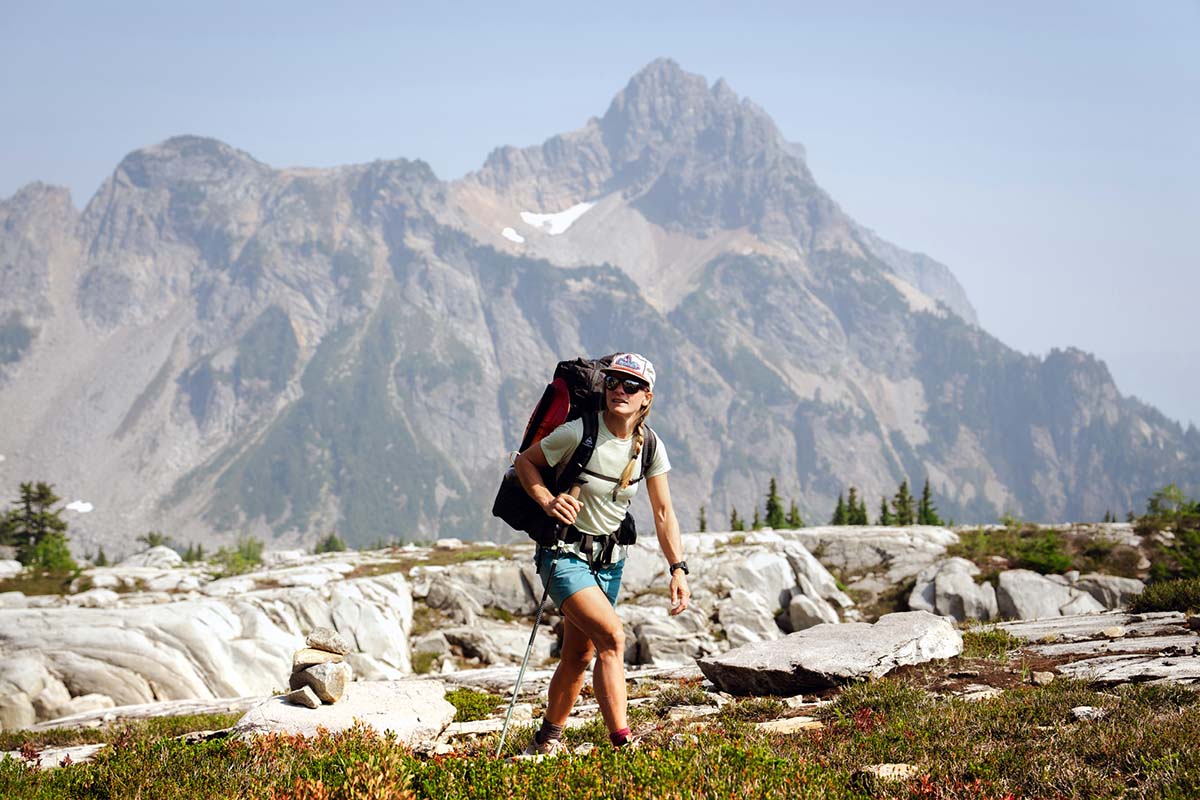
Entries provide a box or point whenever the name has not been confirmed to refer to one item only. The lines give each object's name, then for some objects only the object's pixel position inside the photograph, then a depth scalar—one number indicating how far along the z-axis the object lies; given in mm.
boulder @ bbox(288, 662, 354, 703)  11867
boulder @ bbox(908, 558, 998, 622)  35406
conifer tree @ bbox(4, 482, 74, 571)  69500
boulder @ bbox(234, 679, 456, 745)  10578
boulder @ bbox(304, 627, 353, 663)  12789
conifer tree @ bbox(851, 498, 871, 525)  81856
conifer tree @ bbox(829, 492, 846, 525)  94188
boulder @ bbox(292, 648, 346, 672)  12141
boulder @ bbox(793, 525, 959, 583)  42156
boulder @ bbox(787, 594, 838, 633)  34594
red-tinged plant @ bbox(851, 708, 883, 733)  9150
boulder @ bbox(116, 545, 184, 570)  60412
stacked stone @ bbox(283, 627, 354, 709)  11719
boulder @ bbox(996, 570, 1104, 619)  34469
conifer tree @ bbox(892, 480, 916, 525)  77806
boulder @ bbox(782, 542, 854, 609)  38656
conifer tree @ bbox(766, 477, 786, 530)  81938
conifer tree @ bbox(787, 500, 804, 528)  78225
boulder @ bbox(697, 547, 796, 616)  37812
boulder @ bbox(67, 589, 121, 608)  30419
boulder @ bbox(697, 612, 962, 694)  12375
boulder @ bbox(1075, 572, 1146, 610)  34875
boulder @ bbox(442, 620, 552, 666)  30672
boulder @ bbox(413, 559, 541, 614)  37562
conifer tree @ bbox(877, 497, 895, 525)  76300
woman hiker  7828
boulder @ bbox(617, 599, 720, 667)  28484
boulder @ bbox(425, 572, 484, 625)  35312
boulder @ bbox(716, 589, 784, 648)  32069
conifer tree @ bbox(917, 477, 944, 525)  77825
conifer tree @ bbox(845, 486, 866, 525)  83250
